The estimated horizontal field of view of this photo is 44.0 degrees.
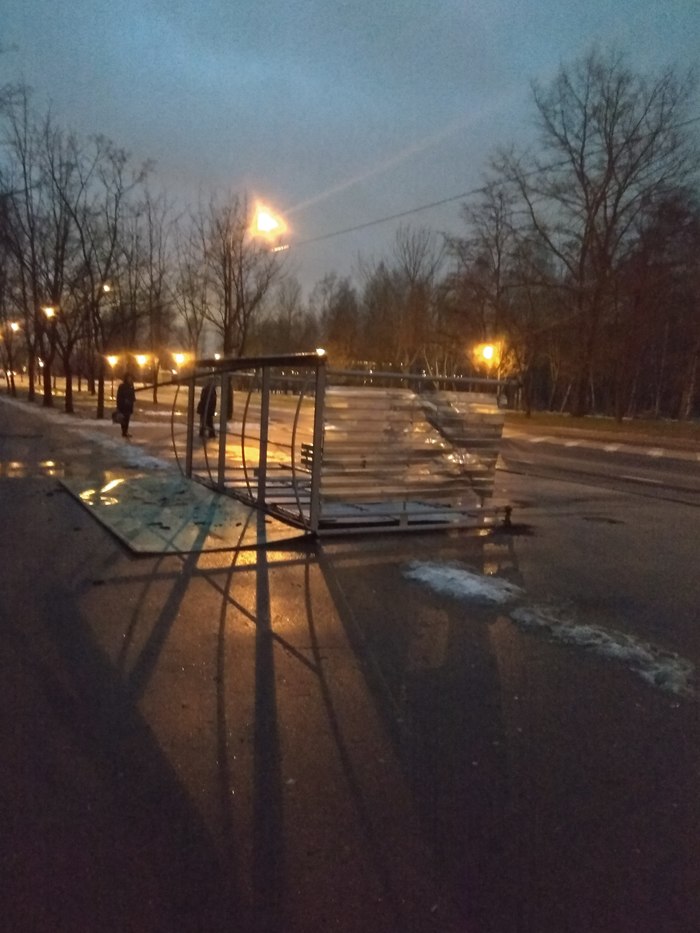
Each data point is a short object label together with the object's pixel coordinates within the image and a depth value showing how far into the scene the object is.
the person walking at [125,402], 22.78
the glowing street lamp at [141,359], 48.17
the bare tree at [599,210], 40.25
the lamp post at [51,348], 32.03
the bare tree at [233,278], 30.27
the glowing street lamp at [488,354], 39.00
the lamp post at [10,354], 50.22
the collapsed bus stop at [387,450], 9.41
